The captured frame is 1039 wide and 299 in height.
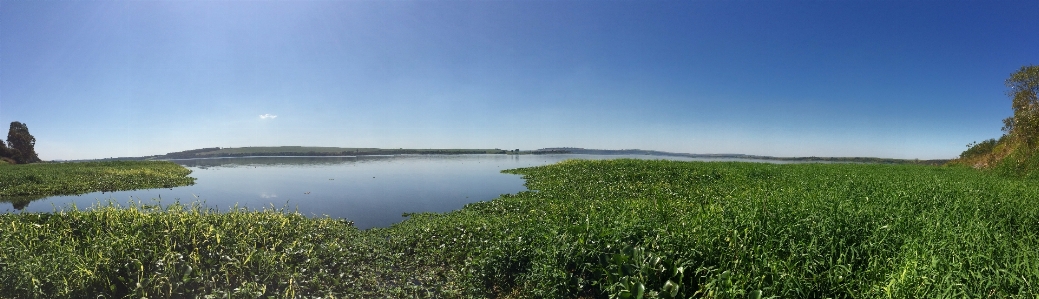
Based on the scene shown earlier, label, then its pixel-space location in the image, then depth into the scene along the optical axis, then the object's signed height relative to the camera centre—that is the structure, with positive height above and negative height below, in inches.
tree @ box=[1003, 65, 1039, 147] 974.4 +168.3
